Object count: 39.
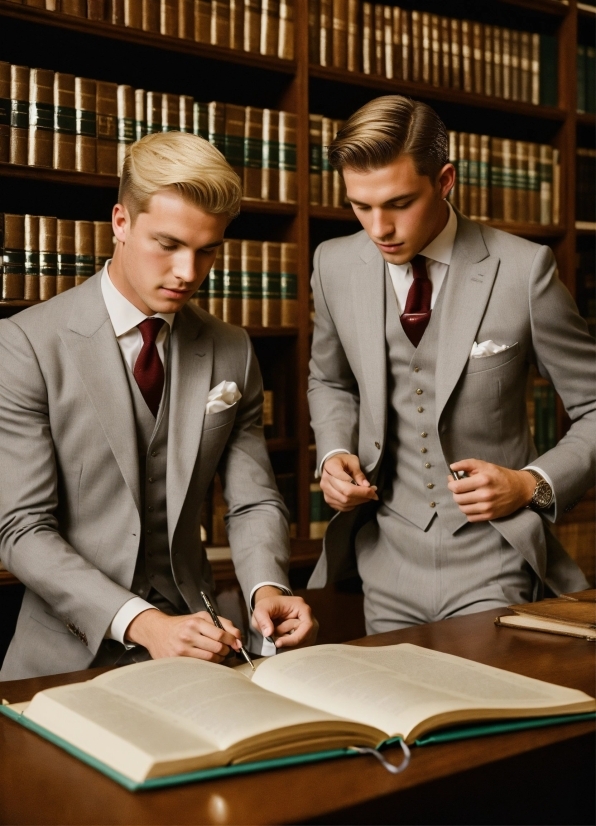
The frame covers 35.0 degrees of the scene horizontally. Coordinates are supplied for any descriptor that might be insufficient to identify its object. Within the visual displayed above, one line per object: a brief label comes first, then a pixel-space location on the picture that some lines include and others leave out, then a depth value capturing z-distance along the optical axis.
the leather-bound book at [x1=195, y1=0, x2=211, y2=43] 2.84
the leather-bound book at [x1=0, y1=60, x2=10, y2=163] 2.55
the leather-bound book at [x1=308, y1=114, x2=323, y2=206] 3.11
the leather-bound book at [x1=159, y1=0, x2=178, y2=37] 2.77
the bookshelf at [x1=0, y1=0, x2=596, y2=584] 2.73
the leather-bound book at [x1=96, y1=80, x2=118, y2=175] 2.71
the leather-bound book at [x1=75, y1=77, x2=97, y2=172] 2.67
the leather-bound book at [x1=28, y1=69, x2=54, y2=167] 2.59
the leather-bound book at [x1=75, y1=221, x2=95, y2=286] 2.70
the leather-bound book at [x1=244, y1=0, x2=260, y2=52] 2.93
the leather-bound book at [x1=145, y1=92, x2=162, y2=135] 2.79
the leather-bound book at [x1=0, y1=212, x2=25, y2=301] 2.60
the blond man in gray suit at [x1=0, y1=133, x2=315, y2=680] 1.67
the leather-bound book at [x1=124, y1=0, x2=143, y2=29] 2.70
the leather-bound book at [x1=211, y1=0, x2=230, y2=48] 2.87
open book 0.98
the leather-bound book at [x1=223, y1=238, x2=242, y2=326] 2.96
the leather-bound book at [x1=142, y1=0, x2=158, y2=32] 2.74
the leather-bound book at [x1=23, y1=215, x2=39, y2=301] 2.63
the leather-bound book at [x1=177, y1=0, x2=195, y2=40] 2.81
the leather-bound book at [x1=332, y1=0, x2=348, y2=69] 3.10
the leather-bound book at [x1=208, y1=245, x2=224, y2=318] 2.94
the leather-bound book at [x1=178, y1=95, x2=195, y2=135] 2.85
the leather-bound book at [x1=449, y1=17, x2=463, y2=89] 3.36
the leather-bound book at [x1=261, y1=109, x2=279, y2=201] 3.00
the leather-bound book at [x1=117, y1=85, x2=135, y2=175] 2.74
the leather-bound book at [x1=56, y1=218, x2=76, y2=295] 2.67
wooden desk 0.92
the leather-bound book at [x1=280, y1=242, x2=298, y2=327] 3.06
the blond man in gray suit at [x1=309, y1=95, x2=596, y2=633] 1.94
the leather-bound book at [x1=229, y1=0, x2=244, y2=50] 2.91
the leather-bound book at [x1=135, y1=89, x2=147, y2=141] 2.77
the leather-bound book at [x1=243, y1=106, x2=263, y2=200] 2.97
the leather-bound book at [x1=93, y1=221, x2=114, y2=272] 2.72
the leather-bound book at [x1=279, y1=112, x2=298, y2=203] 3.03
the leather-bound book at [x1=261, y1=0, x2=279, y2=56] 2.96
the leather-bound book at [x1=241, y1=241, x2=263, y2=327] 2.99
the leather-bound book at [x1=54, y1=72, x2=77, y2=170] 2.63
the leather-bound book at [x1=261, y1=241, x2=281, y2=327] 3.03
